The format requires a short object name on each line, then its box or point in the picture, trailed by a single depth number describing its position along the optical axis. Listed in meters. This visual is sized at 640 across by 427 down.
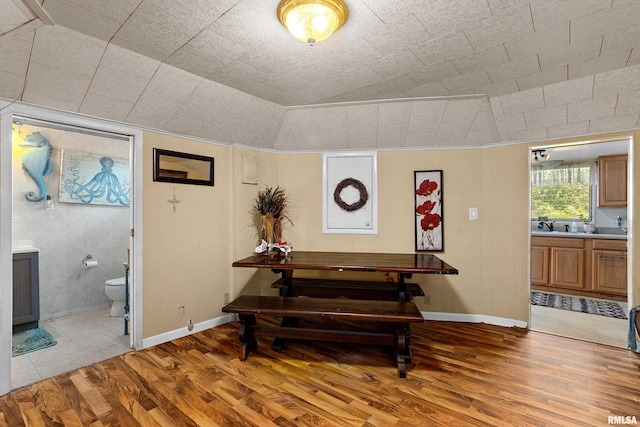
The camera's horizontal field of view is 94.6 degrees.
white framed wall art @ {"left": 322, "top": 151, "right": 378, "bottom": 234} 3.51
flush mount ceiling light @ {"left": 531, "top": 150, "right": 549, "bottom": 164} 4.20
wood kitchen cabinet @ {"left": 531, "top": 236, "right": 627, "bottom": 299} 3.92
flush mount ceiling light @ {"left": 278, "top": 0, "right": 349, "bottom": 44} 1.55
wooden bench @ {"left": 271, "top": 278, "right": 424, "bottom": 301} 3.00
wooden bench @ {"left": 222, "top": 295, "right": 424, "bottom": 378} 2.28
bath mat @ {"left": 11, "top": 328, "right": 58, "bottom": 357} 2.62
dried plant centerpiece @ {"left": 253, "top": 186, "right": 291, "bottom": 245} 3.36
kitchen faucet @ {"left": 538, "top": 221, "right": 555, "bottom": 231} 4.87
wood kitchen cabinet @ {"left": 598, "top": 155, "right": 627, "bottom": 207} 4.14
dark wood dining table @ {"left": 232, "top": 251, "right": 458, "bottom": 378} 2.36
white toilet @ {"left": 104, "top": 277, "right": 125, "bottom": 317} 3.33
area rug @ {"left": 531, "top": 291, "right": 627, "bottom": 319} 3.57
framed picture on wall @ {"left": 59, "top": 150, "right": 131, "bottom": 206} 3.56
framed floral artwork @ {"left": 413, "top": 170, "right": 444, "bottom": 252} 3.36
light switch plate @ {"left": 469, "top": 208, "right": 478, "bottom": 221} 3.31
